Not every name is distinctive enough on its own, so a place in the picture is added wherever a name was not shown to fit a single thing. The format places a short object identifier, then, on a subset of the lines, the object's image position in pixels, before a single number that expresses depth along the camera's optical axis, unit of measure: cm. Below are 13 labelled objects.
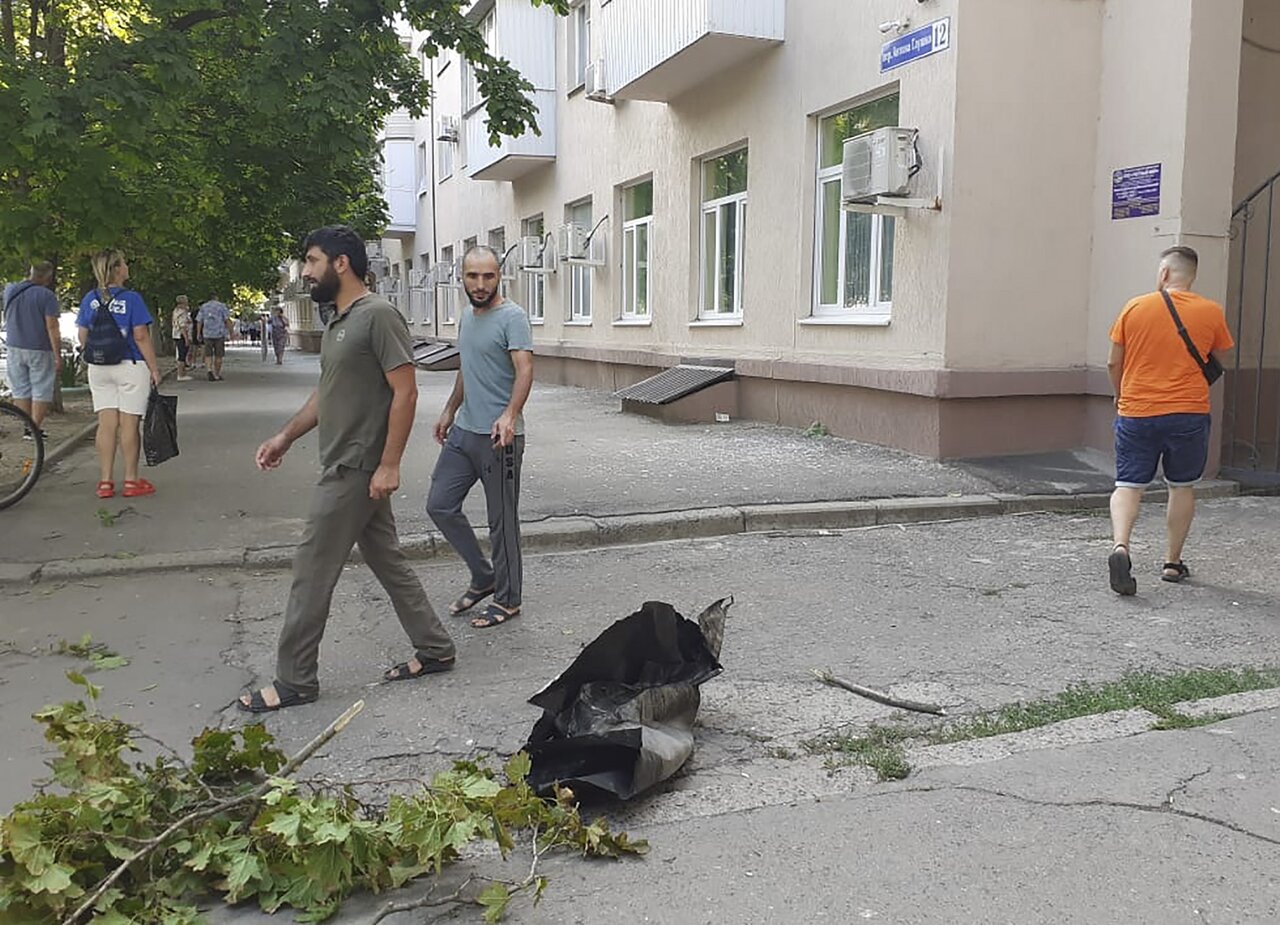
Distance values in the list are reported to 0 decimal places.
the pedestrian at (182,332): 2364
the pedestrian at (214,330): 2256
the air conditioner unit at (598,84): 1562
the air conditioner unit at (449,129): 2583
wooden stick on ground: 418
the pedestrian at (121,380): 799
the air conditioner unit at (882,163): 910
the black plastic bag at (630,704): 334
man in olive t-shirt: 428
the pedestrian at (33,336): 916
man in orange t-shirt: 591
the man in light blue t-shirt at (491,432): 533
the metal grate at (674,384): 1243
